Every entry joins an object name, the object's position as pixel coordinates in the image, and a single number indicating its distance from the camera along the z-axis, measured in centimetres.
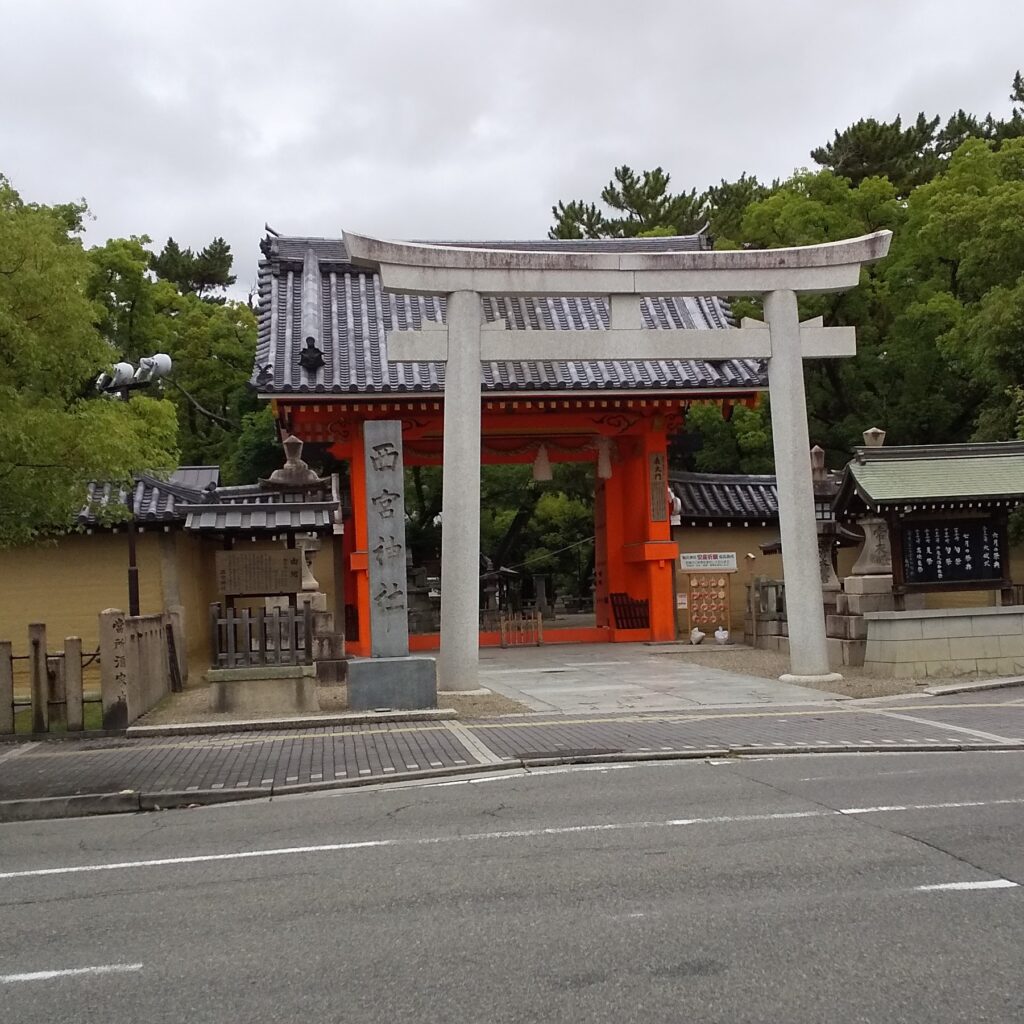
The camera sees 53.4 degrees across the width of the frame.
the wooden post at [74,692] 1262
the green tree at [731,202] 3600
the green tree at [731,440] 2923
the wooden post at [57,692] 1295
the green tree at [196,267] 4525
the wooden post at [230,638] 1387
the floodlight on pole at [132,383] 1554
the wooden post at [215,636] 1380
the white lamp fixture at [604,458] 2447
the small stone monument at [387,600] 1373
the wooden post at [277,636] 1401
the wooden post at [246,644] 1392
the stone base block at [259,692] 1370
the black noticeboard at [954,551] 1744
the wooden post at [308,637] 1412
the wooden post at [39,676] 1262
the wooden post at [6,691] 1250
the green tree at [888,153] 3306
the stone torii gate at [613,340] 1551
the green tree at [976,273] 2161
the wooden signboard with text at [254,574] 1530
